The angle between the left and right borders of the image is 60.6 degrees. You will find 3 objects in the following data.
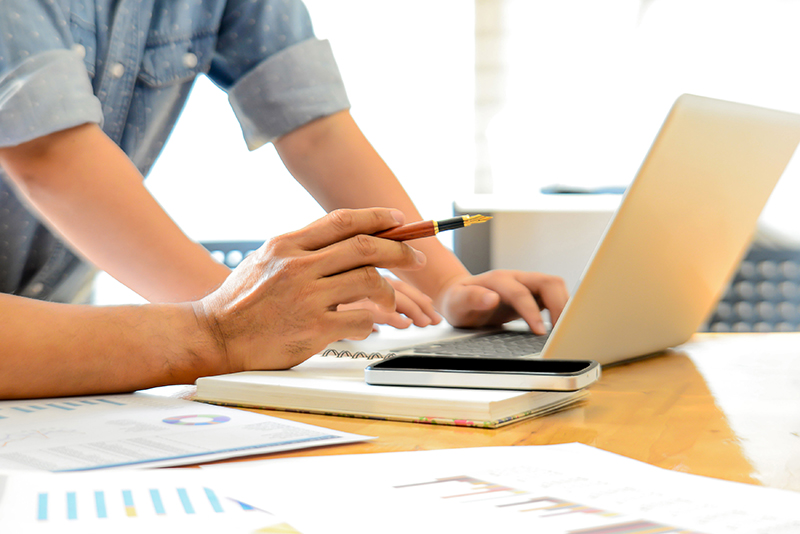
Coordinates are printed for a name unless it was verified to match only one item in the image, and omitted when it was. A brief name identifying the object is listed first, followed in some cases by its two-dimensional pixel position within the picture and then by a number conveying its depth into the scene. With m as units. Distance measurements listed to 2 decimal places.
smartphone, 0.46
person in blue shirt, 0.69
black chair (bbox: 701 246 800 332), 1.65
